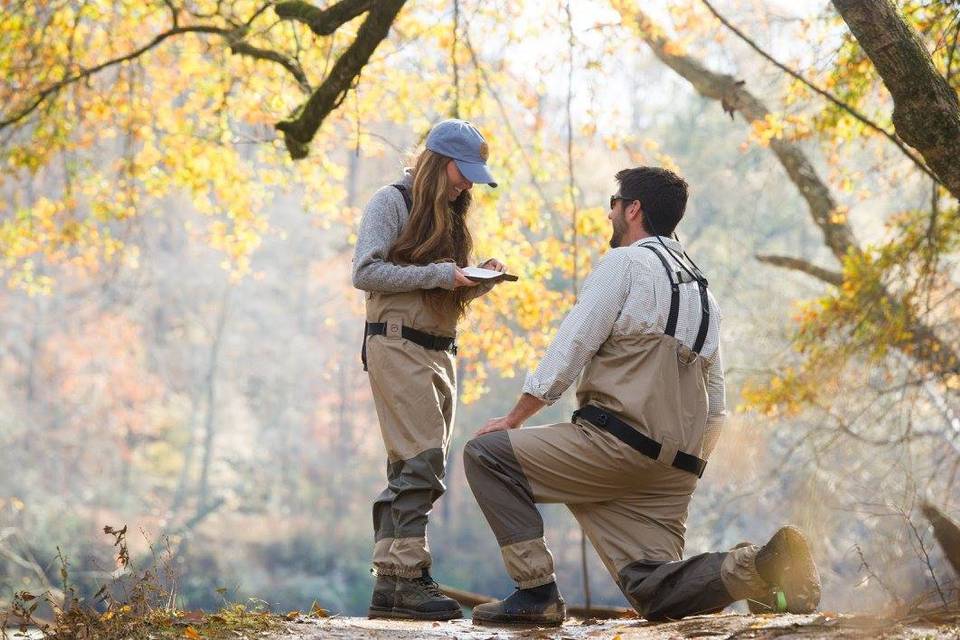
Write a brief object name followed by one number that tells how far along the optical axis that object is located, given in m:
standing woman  8.27
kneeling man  7.60
